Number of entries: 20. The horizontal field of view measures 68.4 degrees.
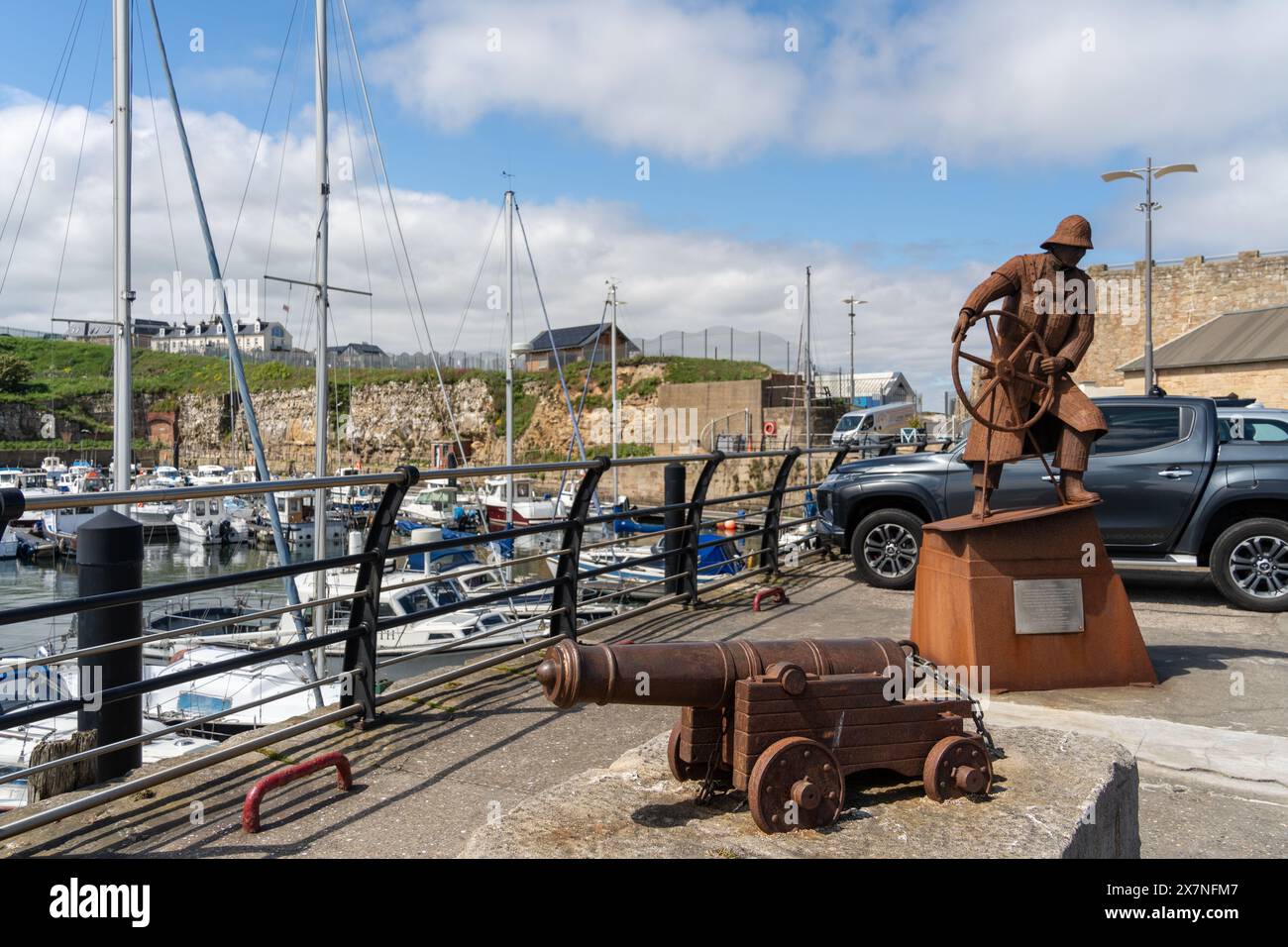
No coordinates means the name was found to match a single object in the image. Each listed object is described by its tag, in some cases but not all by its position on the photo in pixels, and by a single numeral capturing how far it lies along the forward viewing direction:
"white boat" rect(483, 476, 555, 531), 39.50
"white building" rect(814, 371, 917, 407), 59.85
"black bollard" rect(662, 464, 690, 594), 8.99
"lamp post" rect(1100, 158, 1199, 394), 21.67
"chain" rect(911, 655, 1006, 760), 3.55
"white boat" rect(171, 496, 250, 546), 44.97
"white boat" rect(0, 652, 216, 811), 11.48
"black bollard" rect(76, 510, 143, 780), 4.15
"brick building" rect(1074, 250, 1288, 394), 51.12
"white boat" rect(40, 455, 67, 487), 57.00
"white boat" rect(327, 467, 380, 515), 23.74
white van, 39.66
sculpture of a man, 5.95
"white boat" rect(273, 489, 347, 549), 27.07
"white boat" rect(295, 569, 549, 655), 18.78
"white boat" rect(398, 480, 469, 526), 42.19
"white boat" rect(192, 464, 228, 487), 61.69
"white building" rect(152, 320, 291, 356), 113.94
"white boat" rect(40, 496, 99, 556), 44.56
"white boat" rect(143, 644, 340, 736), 14.30
